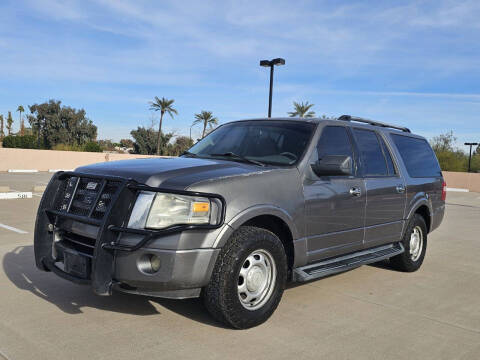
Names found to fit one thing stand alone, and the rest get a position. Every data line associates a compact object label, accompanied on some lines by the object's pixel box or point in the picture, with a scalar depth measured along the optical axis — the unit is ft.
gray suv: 10.80
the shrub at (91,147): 147.64
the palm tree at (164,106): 187.62
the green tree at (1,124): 229.08
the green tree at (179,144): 207.15
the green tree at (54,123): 182.19
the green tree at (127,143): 324.48
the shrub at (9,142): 141.69
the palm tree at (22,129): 227.49
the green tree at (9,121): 255.29
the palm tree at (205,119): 205.69
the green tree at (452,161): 146.30
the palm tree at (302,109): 151.23
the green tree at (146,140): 198.18
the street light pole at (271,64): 60.95
